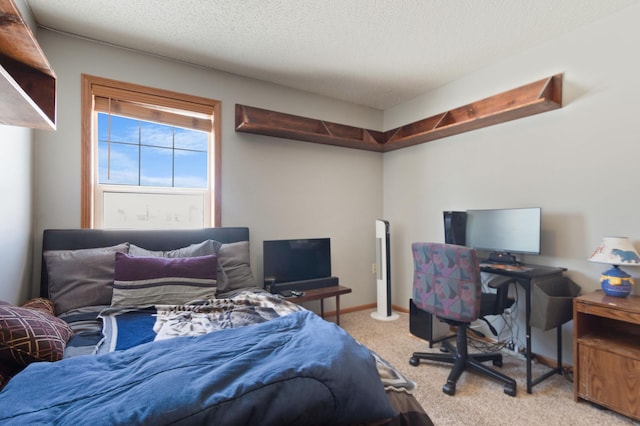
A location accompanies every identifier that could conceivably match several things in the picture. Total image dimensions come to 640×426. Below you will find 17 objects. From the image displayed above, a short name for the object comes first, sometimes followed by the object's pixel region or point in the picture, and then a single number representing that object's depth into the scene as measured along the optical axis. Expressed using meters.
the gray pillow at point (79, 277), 2.10
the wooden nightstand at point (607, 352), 1.82
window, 2.62
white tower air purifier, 3.61
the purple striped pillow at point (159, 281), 2.06
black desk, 2.20
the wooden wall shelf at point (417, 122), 2.50
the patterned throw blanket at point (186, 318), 1.55
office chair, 2.12
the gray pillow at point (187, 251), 2.45
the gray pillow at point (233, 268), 2.55
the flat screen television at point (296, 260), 3.19
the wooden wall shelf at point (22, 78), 0.92
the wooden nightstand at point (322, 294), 2.97
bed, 0.69
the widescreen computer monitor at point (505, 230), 2.50
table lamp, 1.99
